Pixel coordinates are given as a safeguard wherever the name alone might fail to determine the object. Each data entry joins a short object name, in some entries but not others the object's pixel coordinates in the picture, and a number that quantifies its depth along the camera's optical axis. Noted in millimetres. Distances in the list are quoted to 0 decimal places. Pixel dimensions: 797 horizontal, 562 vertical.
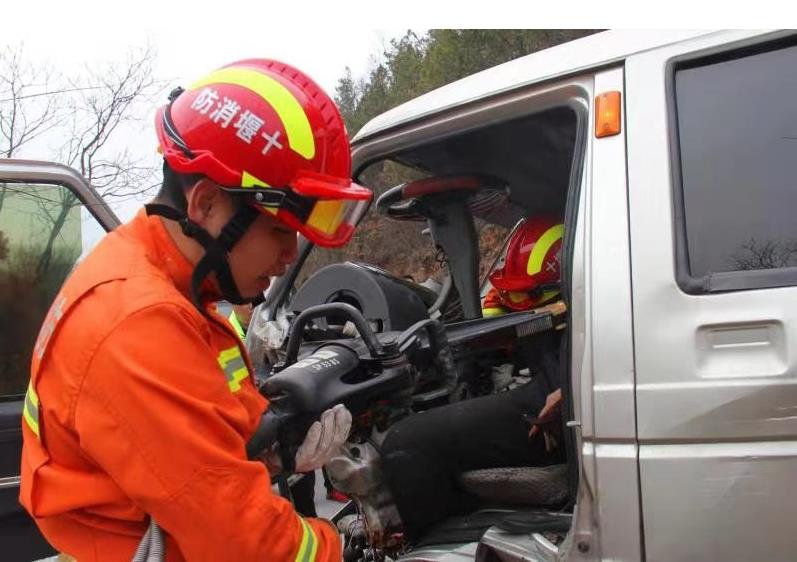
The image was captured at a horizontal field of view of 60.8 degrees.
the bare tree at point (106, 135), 7297
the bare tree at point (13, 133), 6332
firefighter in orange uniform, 1161
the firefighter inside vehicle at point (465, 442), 2523
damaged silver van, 1568
